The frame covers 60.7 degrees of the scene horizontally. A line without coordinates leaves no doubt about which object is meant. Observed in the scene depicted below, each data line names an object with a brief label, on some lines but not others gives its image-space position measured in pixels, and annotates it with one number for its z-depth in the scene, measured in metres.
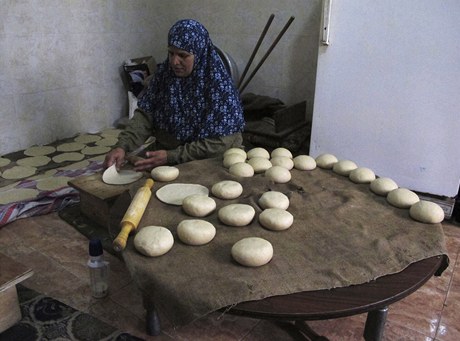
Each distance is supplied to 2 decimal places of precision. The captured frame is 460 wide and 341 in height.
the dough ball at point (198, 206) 1.04
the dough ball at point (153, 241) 0.87
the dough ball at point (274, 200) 1.08
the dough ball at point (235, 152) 1.47
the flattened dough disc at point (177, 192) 1.13
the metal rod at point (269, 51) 2.63
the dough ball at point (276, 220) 0.98
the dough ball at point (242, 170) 1.30
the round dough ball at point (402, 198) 1.11
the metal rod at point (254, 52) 2.70
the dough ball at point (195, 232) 0.91
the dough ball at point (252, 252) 0.83
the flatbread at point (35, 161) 2.70
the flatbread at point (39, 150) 2.89
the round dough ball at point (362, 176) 1.27
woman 1.72
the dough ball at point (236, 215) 1.00
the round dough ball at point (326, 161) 1.39
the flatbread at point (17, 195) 2.16
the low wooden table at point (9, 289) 1.27
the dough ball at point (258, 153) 1.50
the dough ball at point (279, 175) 1.26
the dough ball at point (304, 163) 1.37
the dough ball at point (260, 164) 1.36
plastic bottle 1.41
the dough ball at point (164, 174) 1.27
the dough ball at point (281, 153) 1.49
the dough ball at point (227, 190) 1.16
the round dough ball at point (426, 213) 1.03
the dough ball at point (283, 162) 1.37
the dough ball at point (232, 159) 1.39
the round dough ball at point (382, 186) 1.19
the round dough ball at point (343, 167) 1.33
